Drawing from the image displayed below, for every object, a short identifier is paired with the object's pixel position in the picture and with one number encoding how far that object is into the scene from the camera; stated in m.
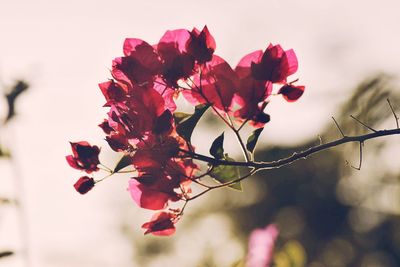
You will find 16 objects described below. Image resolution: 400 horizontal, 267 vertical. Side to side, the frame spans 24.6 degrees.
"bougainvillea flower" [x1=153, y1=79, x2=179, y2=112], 0.69
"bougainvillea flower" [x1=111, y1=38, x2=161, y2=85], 0.67
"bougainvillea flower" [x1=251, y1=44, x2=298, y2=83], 0.67
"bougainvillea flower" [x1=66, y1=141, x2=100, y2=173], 0.69
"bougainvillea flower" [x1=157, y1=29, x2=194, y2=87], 0.67
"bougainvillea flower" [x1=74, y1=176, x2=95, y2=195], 0.69
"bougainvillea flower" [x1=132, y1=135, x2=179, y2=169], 0.65
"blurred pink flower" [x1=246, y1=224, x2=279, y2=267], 1.07
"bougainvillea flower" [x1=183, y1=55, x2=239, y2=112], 0.67
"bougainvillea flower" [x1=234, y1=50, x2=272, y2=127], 0.67
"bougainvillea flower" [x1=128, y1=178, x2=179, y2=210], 0.68
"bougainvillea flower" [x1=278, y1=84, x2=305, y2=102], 0.69
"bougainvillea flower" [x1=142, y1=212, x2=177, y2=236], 0.71
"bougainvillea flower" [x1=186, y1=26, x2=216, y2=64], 0.67
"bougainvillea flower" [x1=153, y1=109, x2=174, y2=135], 0.66
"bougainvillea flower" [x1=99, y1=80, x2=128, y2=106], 0.68
